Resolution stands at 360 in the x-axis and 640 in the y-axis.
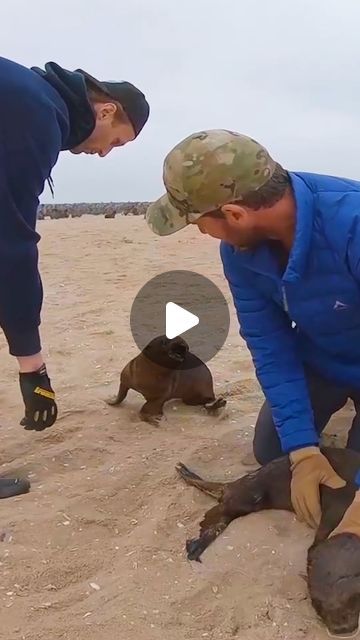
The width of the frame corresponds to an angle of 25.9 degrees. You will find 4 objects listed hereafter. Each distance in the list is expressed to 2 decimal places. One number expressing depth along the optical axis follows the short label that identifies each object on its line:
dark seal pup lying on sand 2.20
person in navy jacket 2.51
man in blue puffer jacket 2.26
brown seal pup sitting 3.85
